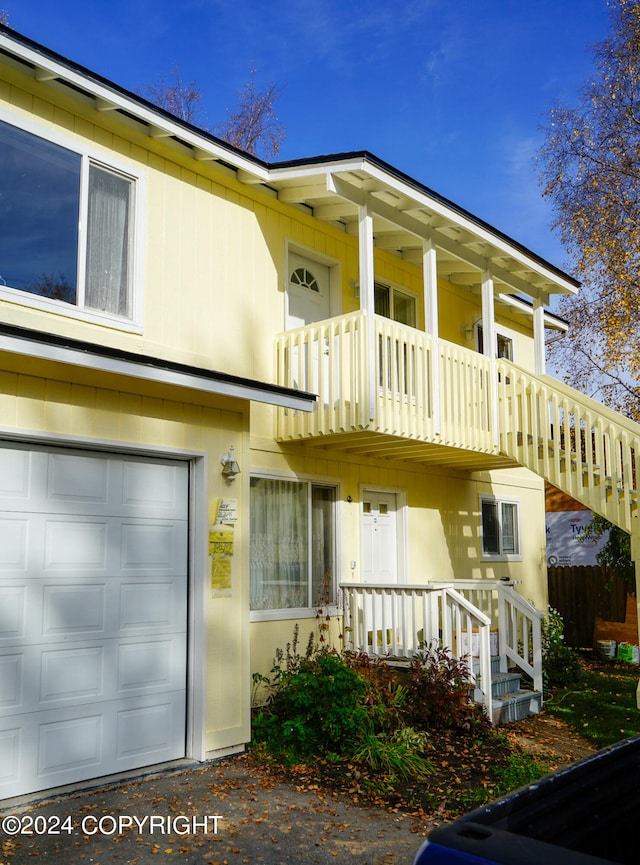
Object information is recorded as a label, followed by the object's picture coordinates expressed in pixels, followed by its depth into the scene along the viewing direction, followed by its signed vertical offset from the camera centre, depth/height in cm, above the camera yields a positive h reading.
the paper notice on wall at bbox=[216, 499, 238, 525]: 754 +25
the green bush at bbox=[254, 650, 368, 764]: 734 -173
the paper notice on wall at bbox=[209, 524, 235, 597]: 742 -19
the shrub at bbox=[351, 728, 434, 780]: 689 -199
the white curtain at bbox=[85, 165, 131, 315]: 791 +306
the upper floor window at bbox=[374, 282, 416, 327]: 1184 +362
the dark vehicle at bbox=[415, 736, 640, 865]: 178 -77
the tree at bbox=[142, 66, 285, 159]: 2233 +1192
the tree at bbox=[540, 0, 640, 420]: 1944 +919
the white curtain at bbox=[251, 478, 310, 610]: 930 -10
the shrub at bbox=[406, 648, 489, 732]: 820 -172
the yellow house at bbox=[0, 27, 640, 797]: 637 +122
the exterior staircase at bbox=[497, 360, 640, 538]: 1019 +129
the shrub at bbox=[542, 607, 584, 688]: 1188 -197
